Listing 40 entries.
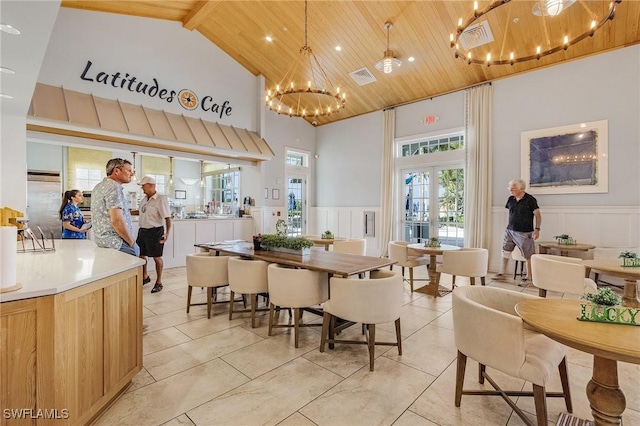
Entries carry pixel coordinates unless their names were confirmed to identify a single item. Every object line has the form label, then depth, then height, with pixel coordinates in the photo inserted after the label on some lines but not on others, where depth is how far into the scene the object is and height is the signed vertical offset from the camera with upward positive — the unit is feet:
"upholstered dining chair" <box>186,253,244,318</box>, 11.60 -2.36
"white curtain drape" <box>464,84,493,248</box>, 19.61 +3.10
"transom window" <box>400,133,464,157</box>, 21.79 +5.32
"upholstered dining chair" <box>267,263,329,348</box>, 9.30 -2.40
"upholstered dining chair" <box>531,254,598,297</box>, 10.34 -2.24
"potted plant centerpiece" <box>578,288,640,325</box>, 4.98 -1.70
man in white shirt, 15.46 -0.69
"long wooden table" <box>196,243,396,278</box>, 9.07 -1.68
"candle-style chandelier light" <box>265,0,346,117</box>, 15.87 +10.15
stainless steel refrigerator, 23.70 +0.89
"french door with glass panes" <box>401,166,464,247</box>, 21.68 +0.71
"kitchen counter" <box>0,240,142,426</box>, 4.60 -2.25
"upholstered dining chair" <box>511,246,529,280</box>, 17.19 -2.67
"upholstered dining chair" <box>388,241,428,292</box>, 15.40 -2.39
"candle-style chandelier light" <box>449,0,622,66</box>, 14.12 +9.67
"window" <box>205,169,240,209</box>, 29.53 +2.82
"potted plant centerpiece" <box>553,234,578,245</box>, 15.62 -1.40
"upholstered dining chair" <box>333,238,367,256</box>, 16.19 -1.84
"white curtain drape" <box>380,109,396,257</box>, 24.66 +2.59
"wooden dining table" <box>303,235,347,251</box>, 17.34 -1.72
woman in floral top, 13.69 -0.21
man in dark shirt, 16.29 -0.35
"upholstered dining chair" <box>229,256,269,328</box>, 10.66 -2.37
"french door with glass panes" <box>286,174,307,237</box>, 29.30 +0.97
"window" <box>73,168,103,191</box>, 26.83 +3.10
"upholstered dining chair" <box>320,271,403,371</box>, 8.04 -2.43
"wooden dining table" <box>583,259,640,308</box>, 9.46 -1.88
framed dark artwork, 16.21 +3.22
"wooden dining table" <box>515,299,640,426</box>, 4.16 -1.87
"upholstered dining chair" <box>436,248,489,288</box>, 13.76 -2.28
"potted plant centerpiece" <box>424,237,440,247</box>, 15.26 -1.54
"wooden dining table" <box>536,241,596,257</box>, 14.82 -1.69
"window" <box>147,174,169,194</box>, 31.75 +3.18
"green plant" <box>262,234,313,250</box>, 11.67 -1.18
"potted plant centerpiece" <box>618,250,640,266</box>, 10.18 -1.58
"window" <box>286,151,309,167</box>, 29.40 +5.51
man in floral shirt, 9.56 +0.09
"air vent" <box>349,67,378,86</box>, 21.30 +10.19
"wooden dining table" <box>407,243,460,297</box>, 14.57 -2.76
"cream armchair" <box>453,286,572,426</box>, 5.38 -2.71
